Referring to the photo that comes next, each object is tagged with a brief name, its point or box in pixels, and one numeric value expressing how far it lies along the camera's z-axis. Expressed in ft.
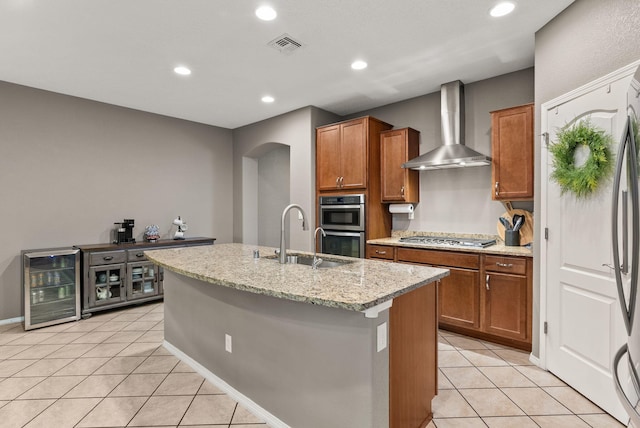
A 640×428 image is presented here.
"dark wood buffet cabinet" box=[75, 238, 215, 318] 13.07
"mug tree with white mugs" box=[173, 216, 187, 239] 16.43
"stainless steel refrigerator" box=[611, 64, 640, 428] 2.92
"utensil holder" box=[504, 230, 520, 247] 10.87
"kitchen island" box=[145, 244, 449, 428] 4.95
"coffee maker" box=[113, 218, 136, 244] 14.56
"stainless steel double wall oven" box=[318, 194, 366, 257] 13.60
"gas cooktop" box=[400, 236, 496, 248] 10.98
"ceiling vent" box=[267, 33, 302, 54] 9.17
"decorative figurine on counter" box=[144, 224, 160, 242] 15.47
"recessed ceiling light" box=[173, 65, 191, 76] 11.10
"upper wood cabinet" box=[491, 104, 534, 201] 10.00
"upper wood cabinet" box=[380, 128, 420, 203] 13.30
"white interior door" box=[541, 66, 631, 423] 6.66
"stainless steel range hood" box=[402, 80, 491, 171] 11.81
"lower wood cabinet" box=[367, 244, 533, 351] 9.50
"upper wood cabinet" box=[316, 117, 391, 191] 13.55
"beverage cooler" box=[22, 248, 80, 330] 11.76
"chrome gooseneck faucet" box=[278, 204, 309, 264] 7.73
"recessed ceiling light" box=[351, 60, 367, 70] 10.77
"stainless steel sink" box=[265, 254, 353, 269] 8.07
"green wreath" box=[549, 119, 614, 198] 6.72
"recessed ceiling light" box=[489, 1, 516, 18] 7.70
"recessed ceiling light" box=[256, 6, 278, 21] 7.83
